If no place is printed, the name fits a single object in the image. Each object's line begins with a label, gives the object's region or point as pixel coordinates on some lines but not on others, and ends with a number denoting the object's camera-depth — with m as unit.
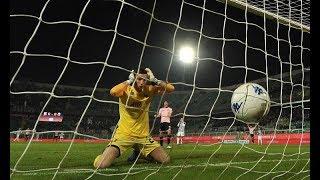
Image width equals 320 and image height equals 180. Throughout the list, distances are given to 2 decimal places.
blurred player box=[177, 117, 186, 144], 14.47
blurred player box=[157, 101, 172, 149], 10.89
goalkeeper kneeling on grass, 4.63
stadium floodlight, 25.33
